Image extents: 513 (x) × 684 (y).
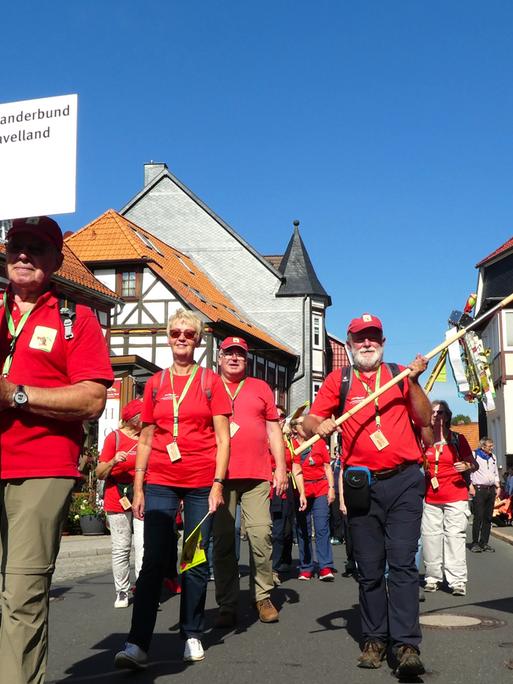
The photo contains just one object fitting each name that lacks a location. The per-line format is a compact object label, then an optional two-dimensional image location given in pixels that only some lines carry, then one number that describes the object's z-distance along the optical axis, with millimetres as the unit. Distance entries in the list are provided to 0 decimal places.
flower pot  19922
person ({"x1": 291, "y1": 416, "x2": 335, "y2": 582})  11359
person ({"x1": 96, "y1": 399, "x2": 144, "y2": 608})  9055
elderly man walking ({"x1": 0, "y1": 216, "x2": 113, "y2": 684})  3807
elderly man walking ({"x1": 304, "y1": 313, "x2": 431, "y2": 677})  6172
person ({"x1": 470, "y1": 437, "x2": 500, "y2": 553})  16844
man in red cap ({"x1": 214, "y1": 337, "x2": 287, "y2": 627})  7879
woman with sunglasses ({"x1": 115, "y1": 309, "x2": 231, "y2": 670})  6199
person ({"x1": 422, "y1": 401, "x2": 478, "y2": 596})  10070
